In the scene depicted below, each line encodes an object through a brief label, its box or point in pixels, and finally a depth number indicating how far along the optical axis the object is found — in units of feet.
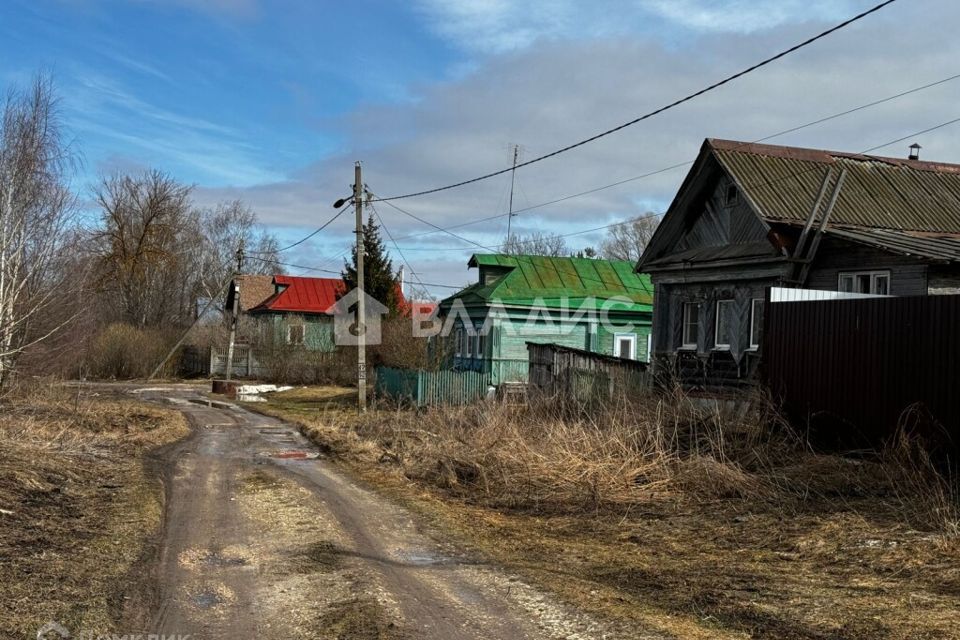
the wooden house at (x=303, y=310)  155.12
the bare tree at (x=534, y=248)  214.07
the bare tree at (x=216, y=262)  207.28
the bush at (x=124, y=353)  144.87
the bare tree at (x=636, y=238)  192.65
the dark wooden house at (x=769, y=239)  53.78
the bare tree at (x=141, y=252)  180.96
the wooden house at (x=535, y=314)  102.42
